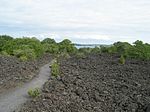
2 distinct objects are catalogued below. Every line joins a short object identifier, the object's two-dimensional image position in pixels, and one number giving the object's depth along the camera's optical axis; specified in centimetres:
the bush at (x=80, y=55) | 1240
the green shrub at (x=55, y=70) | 741
